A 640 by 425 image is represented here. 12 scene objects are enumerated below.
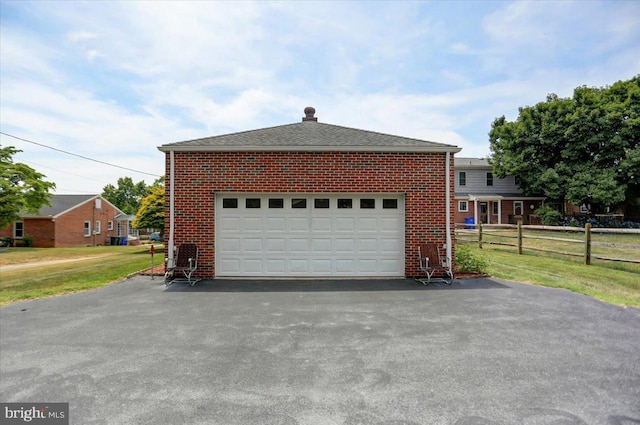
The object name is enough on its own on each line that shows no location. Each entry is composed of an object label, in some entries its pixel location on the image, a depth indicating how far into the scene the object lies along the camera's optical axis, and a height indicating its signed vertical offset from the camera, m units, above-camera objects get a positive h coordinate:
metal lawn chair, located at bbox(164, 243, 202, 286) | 8.21 -1.05
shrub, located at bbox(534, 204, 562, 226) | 23.94 +0.30
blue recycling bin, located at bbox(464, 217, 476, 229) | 28.17 +0.03
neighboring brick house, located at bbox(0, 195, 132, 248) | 27.56 -0.17
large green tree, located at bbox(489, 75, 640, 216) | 22.42 +5.55
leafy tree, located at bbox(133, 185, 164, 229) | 22.05 +0.52
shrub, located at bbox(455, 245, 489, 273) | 9.05 -1.24
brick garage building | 8.48 +0.42
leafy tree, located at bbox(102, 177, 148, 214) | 58.69 +5.43
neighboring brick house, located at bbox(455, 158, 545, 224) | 28.23 +1.94
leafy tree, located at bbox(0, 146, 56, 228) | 21.69 +2.33
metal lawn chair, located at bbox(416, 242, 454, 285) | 8.09 -1.09
